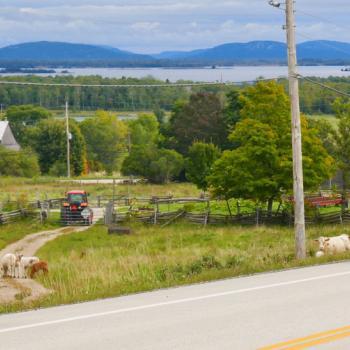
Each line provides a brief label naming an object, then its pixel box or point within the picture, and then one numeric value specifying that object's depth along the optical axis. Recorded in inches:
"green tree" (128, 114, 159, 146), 4896.7
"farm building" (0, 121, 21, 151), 4256.9
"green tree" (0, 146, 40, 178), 3513.8
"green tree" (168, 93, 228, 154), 3454.7
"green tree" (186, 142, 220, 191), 2420.2
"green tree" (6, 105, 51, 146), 5369.1
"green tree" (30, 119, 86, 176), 3863.2
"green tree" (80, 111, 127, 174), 4771.2
